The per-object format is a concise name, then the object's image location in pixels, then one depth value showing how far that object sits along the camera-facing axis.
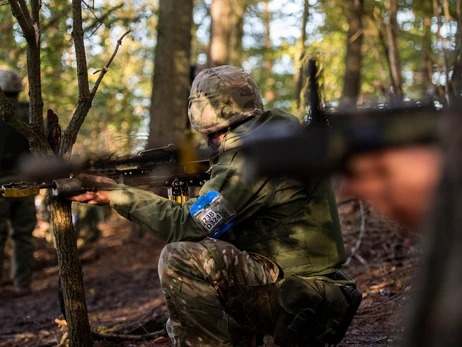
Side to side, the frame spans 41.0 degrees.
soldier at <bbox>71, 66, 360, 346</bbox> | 3.03
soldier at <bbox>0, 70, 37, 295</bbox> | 6.65
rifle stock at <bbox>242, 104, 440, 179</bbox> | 1.46
